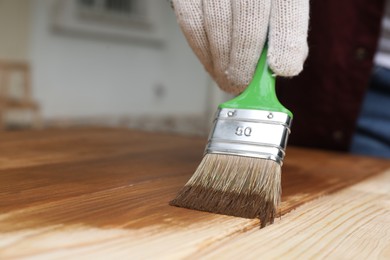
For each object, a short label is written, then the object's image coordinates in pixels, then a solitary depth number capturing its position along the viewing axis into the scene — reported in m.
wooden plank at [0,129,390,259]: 0.35
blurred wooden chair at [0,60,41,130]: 3.82
